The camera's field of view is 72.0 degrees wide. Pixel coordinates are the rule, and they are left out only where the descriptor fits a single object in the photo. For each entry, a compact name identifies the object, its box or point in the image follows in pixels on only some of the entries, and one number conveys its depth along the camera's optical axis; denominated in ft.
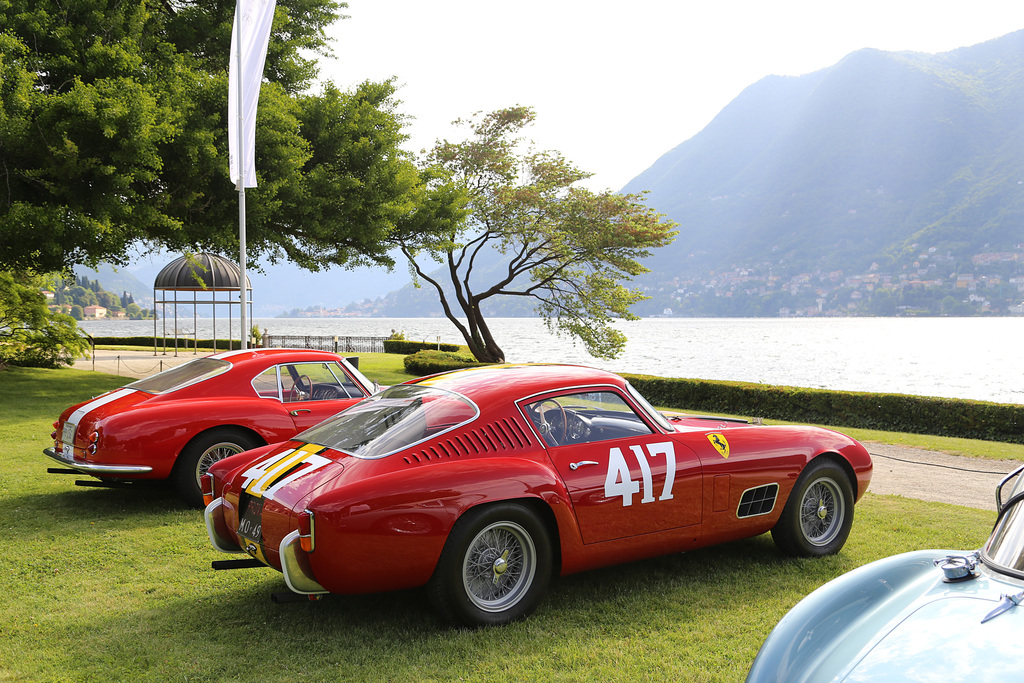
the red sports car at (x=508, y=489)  12.44
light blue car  6.85
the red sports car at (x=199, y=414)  21.75
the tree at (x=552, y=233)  94.94
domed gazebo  103.55
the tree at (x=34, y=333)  70.64
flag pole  45.57
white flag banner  45.93
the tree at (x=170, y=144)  49.08
